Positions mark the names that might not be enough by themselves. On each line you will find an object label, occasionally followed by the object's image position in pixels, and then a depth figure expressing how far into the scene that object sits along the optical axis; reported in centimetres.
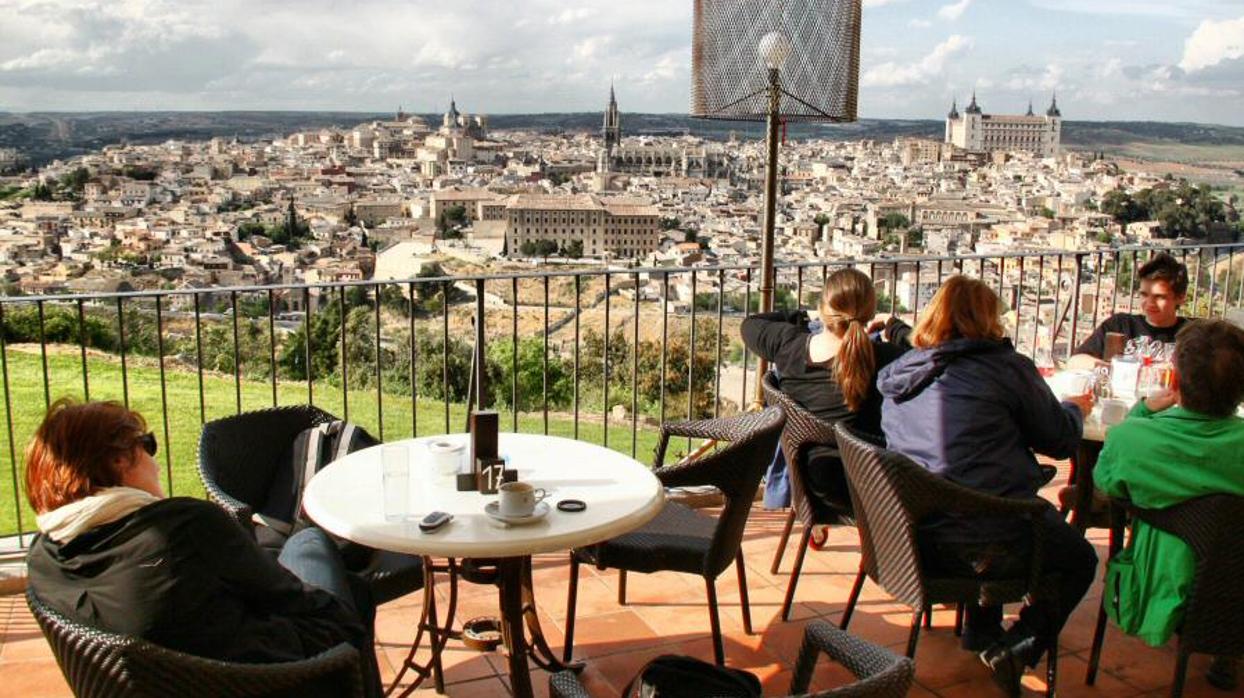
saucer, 229
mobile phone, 224
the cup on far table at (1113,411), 306
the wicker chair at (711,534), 282
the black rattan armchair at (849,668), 132
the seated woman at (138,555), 171
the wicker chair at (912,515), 257
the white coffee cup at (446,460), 262
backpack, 294
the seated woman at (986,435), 269
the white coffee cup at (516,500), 230
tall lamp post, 454
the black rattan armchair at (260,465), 262
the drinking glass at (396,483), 236
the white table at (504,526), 221
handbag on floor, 182
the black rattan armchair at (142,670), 162
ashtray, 278
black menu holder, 251
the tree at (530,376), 1753
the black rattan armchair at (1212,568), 241
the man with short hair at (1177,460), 244
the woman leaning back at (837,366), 322
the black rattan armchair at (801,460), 324
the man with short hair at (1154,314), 383
